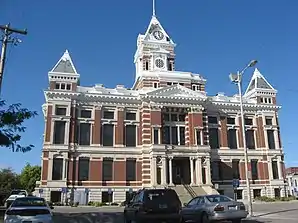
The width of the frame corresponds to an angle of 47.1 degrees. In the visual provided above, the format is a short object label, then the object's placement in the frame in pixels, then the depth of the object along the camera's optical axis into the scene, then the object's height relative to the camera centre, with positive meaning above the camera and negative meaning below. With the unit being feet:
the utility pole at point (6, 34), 65.67 +30.02
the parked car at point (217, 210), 57.21 -3.95
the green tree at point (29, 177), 296.90 +9.79
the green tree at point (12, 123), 53.29 +10.29
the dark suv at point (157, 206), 53.47 -3.07
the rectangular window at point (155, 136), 148.78 +21.78
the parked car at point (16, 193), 125.18 -1.91
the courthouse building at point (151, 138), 143.54 +21.58
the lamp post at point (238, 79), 91.08 +28.16
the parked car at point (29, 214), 48.14 -3.58
